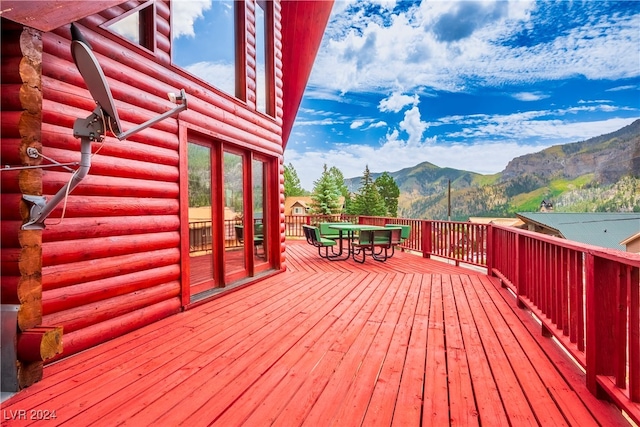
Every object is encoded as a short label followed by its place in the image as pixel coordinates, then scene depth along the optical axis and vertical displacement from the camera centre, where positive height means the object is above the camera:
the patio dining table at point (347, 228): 6.81 -0.42
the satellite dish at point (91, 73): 1.71 +0.77
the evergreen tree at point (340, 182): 54.22 +4.65
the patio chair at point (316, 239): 7.00 -0.63
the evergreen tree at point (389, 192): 48.53 +2.49
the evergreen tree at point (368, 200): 44.34 +1.24
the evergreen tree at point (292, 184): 51.34 +4.47
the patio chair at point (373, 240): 6.64 -0.62
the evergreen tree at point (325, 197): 32.97 +1.31
